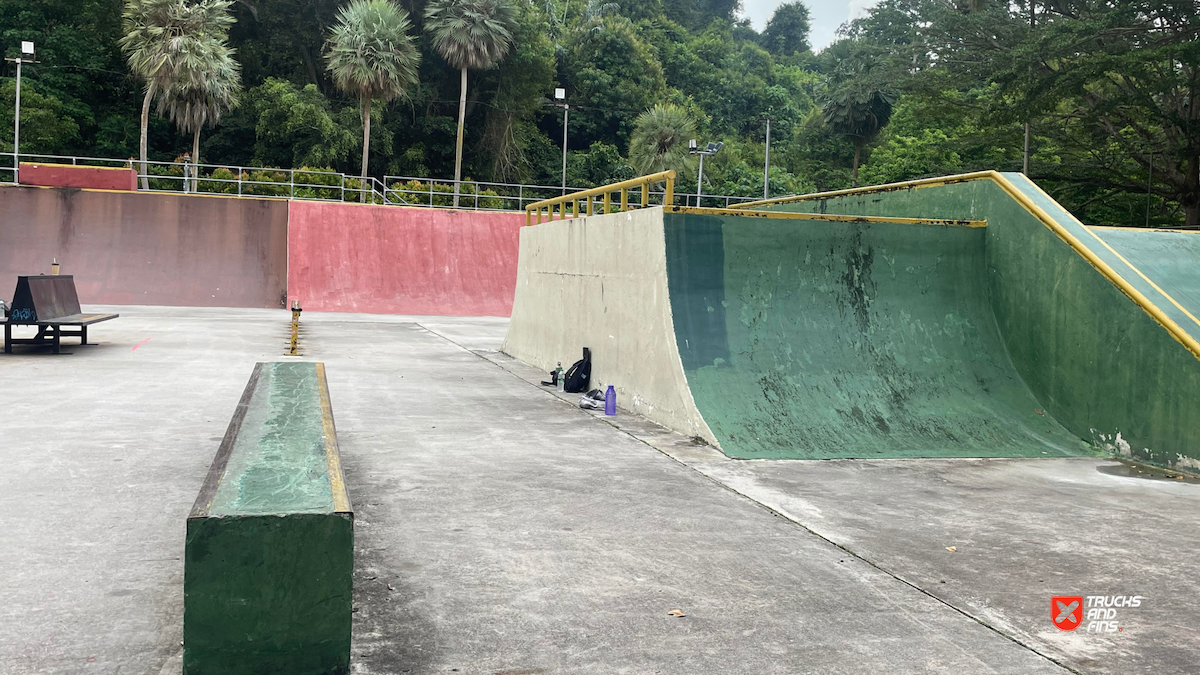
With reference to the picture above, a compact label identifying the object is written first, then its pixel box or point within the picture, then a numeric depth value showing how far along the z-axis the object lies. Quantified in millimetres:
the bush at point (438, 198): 33250
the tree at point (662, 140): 48156
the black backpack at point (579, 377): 11008
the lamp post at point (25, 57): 29491
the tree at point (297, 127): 42750
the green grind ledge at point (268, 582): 3012
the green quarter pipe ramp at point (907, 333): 7801
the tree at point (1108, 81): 23516
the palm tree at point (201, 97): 36281
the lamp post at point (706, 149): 36188
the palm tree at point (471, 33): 43469
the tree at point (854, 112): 52875
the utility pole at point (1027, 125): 28281
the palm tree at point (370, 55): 38406
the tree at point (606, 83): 59531
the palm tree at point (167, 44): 34875
